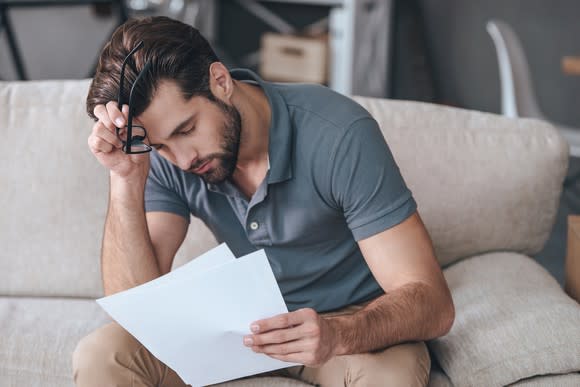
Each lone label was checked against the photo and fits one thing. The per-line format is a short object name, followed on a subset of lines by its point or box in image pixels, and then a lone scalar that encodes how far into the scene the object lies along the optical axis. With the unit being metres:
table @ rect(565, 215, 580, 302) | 1.88
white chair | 3.00
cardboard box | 4.91
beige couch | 1.90
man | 1.69
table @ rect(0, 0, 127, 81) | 3.99
